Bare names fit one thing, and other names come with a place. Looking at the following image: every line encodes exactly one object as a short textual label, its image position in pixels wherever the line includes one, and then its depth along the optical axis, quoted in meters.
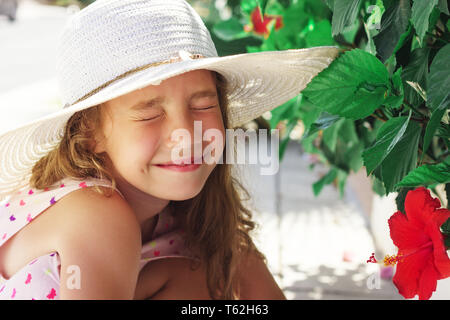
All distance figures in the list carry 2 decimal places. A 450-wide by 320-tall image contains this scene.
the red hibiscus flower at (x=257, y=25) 1.30
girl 0.94
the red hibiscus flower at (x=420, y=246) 0.77
